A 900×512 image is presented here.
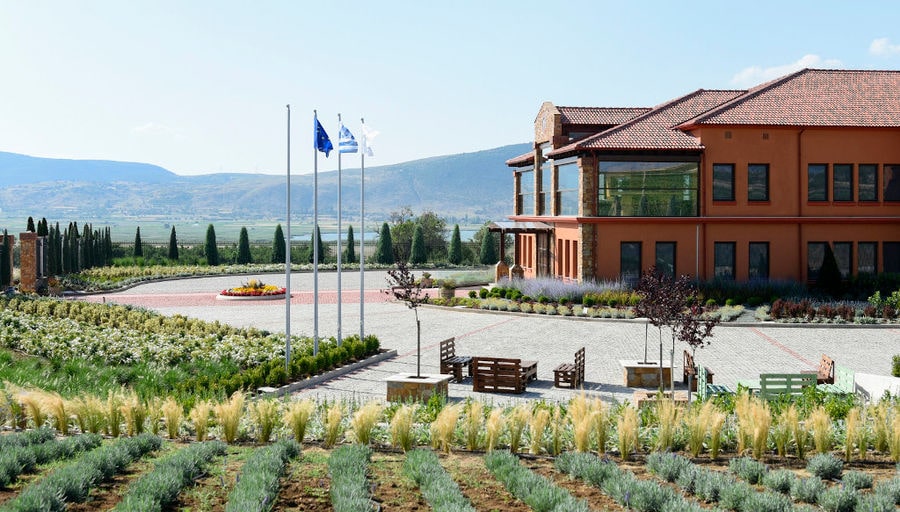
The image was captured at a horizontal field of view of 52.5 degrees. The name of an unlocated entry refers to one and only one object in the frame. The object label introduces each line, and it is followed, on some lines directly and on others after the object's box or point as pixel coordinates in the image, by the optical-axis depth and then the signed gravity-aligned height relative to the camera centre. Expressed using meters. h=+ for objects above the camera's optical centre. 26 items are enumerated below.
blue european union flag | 19.72 +2.42
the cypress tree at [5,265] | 36.88 -0.63
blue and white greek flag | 21.03 +2.52
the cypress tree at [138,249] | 58.09 +0.07
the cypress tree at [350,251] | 62.17 -0.05
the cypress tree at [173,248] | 58.24 +0.11
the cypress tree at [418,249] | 60.62 +0.09
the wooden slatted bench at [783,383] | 15.13 -2.24
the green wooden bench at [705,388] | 15.56 -2.40
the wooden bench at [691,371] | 16.57 -2.24
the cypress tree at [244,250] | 59.00 +0.01
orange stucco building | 34.88 +2.23
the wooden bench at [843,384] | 15.93 -2.38
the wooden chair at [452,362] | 18.95 -2.33
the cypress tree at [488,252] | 59.84 -0.11
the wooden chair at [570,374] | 17.86 -2.44
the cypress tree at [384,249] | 60.81 +0.08
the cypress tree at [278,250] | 60.44 +0.01
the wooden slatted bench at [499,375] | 17.47 -2.42
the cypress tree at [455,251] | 60.06 -0.05
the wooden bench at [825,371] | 17.17 -2.31
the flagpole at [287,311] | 17.87 -1.23
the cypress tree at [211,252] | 58.66 -0.12
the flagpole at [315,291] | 19.22 -0.88
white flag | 21.86 +2.47
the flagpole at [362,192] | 21.83 +1.52
